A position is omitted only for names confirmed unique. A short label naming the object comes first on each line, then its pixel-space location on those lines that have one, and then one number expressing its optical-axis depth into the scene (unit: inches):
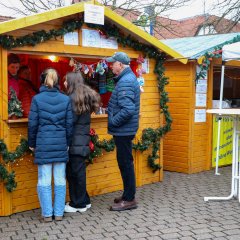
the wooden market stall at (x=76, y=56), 207.9
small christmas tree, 214.2
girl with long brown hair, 207.3
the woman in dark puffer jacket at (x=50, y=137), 195.0
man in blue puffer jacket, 207.0
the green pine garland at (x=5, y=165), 204.1
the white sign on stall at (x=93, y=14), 227.3
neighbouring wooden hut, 313.1
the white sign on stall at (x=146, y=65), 273.9
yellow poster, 338.0
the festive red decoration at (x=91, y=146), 229.4
